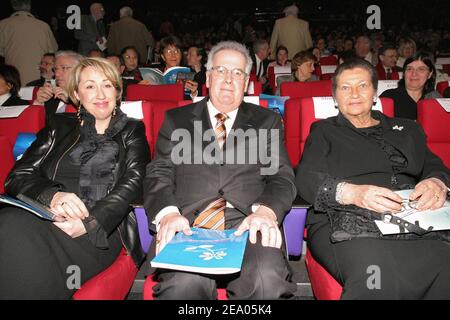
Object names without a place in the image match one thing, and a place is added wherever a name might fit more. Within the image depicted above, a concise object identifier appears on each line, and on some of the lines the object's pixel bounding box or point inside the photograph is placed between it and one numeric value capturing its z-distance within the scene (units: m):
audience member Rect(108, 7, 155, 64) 6.87
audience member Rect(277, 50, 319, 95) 4.75
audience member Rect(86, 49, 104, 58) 5.04
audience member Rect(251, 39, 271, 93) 6.99
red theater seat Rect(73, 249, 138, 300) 1.72
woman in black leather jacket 1.63
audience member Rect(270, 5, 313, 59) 7.36
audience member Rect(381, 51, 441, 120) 3.32
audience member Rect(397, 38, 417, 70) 5.66
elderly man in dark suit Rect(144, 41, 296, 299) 1.76
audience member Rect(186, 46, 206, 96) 5.18
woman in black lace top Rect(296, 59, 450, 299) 1.67
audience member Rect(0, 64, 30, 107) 3.46
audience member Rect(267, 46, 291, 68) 7.04
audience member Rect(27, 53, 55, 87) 4.89
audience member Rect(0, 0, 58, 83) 5.47
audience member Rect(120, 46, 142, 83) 5.30
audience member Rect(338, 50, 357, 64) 5.99
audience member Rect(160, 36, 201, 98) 4.98
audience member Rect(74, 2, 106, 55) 6.76
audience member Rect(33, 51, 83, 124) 3.47
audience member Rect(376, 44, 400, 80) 5.52
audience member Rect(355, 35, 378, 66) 6.76
